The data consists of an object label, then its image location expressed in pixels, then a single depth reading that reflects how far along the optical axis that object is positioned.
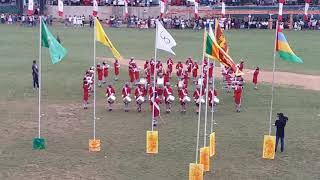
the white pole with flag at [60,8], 50.04
